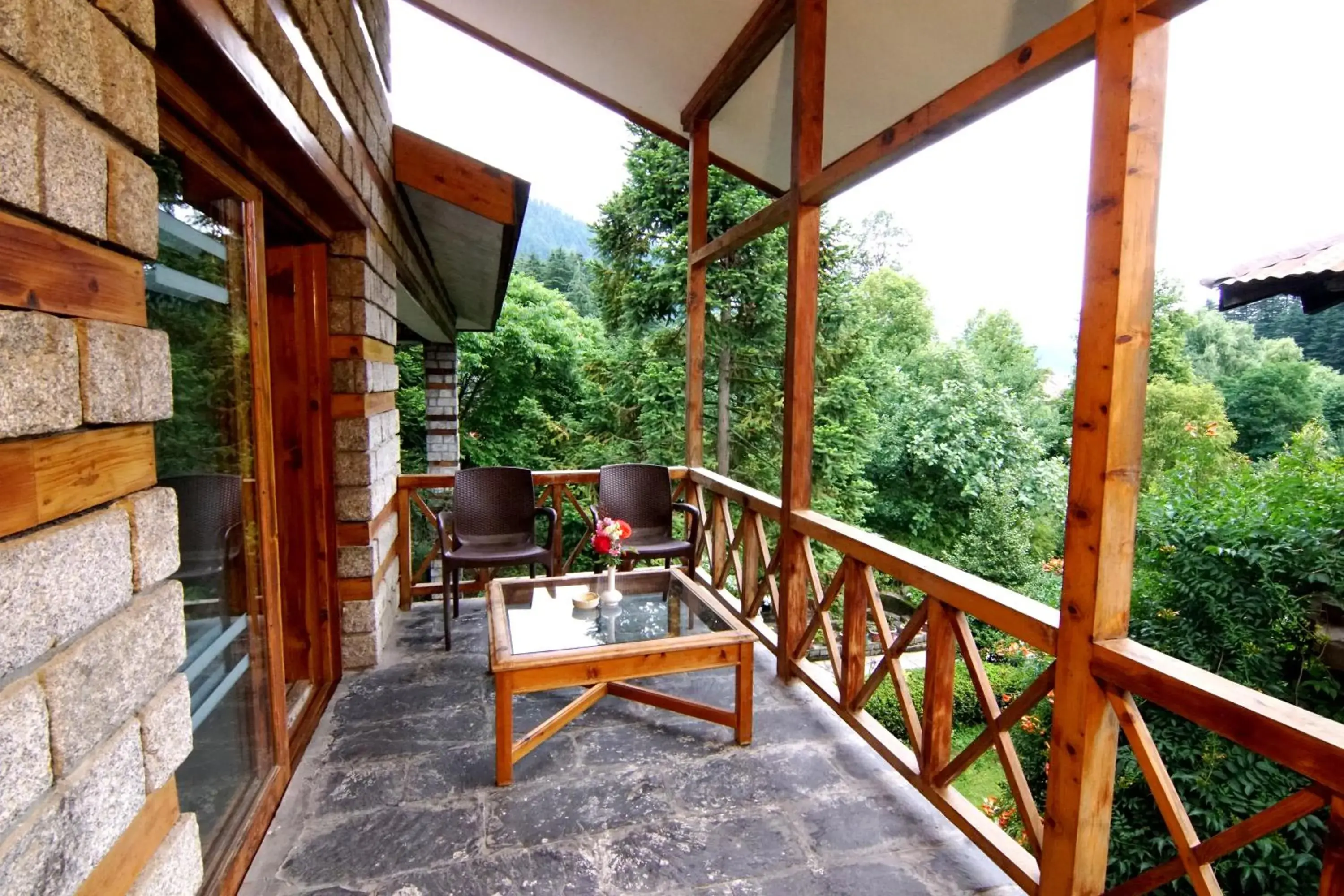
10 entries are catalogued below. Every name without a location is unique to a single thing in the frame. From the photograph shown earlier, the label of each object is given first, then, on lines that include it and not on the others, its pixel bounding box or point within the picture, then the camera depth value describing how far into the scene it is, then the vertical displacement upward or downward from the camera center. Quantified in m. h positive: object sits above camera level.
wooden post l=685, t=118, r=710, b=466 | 4.25 +0.72
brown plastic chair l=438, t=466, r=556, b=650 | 3.65 -0.64
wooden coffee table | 2.22 -0.88
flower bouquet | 2.89 -0.58
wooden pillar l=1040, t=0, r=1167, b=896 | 1.35 +0.01
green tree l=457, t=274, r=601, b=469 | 11.73 +0.27
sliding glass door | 1.50 -0.19
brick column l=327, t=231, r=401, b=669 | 2.77 -0.14
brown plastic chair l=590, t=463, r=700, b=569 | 4.09 -0.59
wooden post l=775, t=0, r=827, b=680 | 2.67 +0.39
